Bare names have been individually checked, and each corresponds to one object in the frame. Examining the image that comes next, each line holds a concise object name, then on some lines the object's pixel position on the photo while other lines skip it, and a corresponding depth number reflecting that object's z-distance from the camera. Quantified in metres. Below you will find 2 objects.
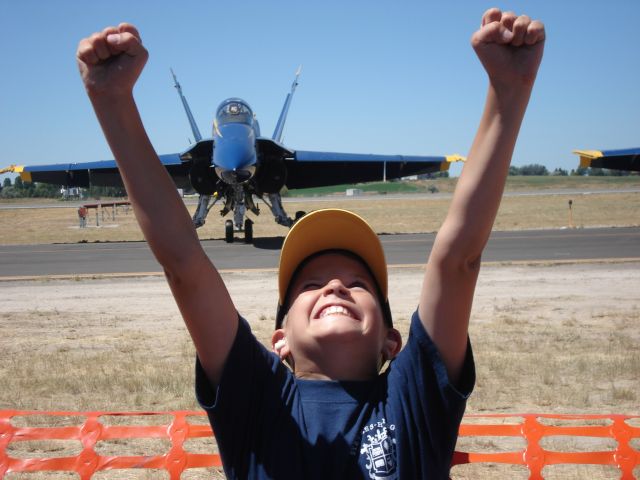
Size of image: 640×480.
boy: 1.49
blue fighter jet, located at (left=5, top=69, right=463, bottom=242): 18.02
